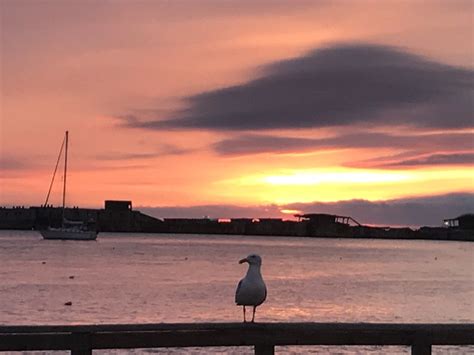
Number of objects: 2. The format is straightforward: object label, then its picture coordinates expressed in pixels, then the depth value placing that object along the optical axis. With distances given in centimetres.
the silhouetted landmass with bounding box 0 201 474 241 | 17919
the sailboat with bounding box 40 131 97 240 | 14575
